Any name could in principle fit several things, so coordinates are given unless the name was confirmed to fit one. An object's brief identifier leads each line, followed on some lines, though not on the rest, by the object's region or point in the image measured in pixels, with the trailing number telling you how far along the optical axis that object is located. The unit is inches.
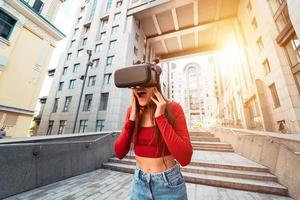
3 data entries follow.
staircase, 154.6
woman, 43.3
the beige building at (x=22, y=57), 373.7
